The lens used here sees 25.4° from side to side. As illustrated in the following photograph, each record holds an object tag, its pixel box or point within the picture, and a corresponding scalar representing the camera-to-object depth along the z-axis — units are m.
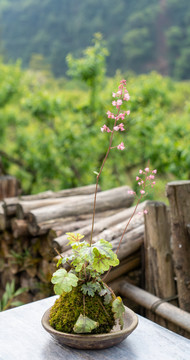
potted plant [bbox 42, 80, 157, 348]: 1.49
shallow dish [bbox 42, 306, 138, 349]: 1.48
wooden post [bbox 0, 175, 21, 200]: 4.94
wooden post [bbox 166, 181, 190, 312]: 2.44
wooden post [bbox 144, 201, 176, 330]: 2.64
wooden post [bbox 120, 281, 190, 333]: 2.33
